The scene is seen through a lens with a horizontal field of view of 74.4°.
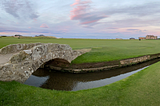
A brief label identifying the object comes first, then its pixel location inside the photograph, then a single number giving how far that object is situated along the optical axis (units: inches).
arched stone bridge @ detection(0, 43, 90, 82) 292.4
